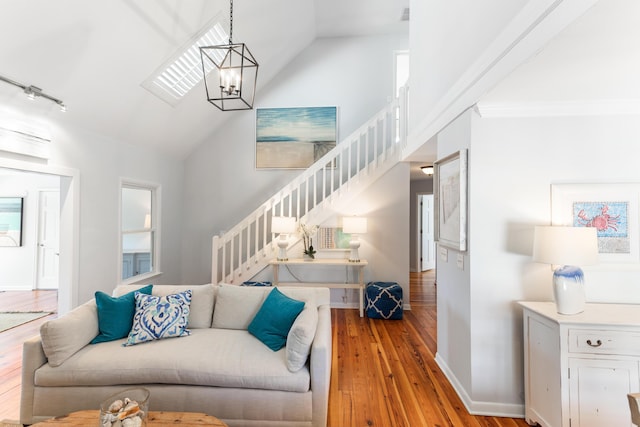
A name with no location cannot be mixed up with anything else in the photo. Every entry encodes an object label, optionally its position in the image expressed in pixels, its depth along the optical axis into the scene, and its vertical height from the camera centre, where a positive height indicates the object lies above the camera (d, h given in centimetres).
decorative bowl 118 -76
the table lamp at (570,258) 186 -22
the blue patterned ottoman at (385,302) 405 -108
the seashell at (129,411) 119 -76
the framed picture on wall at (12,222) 549 -1
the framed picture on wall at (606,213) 206 +7
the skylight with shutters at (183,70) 345 +187
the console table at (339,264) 417 -61
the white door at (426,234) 781 -31
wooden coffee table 140 -95
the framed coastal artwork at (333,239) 454 -25
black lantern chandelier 245 +207
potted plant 434 -24
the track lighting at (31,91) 242 +113
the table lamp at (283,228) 421 -8
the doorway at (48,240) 551 -34
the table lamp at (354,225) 418 -4
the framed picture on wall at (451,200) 227 +19
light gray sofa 187 -98
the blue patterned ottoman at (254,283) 418 -87
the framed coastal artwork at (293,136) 537 +156
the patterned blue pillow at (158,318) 220 -73
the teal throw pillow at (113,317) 224 -72
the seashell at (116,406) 120 -74
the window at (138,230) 413 -12
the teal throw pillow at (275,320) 220 -74
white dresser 172 -85
